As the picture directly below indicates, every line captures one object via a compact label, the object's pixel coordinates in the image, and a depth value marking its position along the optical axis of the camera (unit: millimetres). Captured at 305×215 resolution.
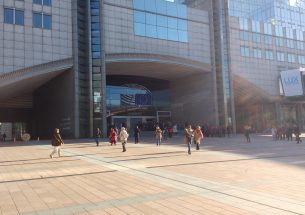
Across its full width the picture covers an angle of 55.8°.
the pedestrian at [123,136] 17131
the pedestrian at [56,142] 15091
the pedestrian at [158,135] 21822
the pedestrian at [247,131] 23610
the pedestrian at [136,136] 24608
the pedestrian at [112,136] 21568
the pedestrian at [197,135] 17330
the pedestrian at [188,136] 15338
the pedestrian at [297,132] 22261
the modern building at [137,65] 32445
